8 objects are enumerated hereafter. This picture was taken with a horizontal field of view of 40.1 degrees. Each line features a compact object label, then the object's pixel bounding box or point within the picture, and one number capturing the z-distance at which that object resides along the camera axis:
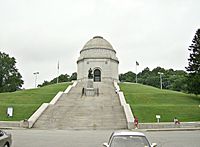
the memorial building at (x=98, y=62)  64.81
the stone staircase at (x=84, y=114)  26.06
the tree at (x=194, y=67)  37.25
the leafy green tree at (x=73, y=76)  112.45
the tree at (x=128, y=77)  109.88
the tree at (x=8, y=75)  70.81
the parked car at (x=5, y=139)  10.66
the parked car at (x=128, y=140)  7.69
